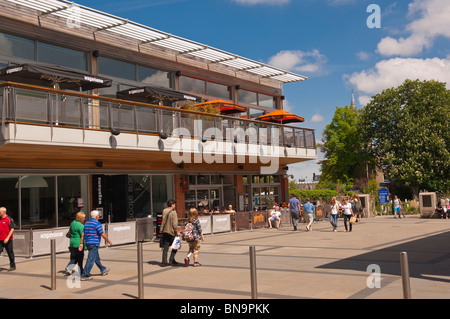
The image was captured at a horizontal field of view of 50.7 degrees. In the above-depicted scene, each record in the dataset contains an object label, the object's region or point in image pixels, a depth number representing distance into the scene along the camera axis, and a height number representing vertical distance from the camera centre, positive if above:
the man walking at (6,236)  12.28 -0.81
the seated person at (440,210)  29.93 -1.46
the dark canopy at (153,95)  20.89 +4.74
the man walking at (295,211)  22.77 -0.87
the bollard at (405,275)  5.92 -1.09
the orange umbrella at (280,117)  28.58 +4.64
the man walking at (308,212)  22.31 -0.96
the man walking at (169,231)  12.41 -0.87
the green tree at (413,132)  44.22 +5.52
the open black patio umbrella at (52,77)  16.16 +4.57
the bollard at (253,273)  7.48 -1.24
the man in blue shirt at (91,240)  10.79 -0.91
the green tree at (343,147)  57.44 +5.34
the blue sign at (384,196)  36.38 -0.52
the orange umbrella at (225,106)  24.38 +4.69
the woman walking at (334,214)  21.70 -1.04
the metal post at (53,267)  9.56 -1.29
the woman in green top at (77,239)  10.80 -0.84
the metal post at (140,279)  8.30 -1.41
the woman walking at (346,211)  21.30 -0.91
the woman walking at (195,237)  12.26 -1.03
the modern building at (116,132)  16.67 +2.72
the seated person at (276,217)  24.50 -1.20
